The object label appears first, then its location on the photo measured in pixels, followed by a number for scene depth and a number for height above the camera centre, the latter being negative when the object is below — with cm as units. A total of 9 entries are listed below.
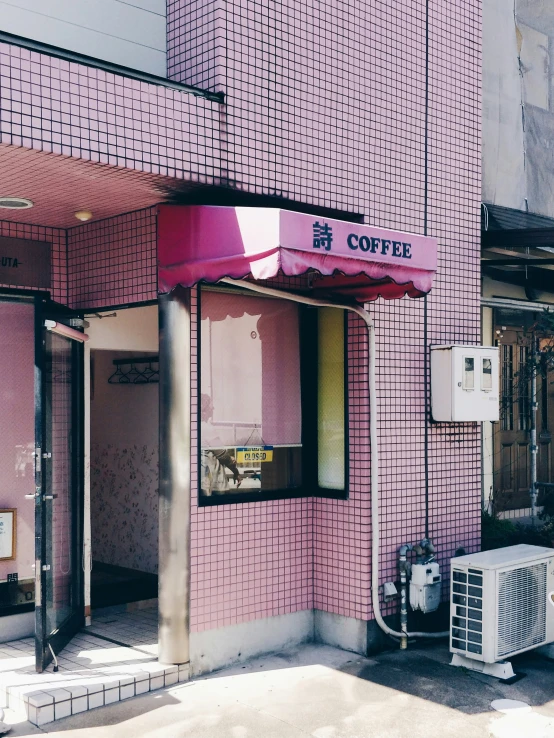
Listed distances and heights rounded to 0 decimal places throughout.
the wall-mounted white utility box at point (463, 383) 743 +15
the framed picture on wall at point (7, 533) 712 -111
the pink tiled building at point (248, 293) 594 +91
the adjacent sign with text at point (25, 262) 702 +120
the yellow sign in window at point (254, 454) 703 -45
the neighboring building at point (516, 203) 972 +235
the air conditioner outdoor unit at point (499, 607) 655 -169
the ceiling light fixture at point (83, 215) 677 +154
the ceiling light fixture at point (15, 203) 629 +154
